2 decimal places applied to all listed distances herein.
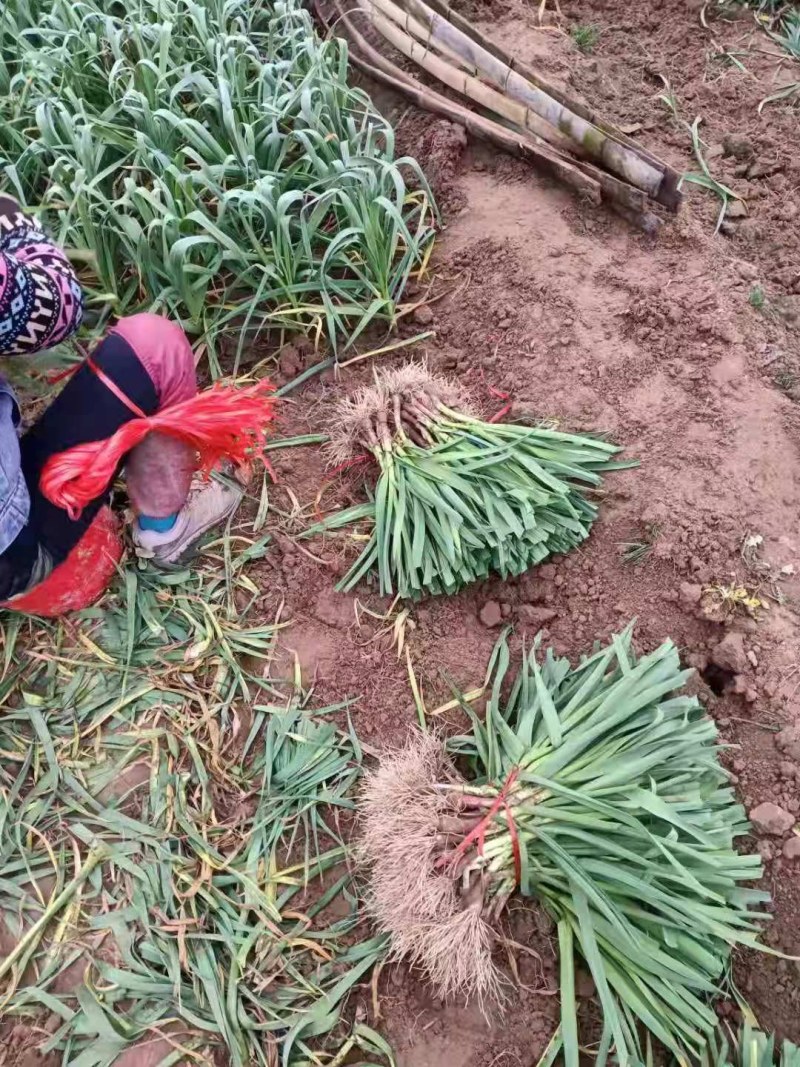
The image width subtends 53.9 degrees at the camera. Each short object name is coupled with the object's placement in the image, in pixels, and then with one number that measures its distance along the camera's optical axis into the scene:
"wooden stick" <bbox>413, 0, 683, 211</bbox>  2.11
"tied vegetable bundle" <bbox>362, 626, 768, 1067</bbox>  1.33
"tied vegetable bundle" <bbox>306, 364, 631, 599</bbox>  1.78
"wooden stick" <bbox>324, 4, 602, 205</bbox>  2.24
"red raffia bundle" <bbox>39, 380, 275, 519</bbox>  1.59
